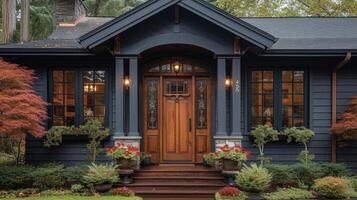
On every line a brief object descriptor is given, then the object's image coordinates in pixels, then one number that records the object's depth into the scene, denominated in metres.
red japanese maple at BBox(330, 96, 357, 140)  9.27
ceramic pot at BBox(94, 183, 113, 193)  8.38
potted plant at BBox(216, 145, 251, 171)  8.69
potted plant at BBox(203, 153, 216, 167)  9.48
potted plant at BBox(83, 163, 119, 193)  8.32
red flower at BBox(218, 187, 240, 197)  8.00
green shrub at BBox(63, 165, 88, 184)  8.70
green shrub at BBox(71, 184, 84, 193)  8.45
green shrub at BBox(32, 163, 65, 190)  8.64
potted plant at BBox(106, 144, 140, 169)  8.73
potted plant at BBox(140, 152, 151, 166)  9.89
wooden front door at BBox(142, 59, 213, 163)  10.45
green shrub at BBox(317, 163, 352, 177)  9.18
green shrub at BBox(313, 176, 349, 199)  7.96
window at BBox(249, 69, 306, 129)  10.31
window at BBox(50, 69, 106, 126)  10.27
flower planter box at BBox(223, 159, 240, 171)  8.75
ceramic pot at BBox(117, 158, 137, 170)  8.76
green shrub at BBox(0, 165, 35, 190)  8.73
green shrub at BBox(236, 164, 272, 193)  8.23
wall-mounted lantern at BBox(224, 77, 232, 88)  9.99
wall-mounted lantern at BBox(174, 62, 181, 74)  10.42
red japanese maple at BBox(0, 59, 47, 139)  8.26
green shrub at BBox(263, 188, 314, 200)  8.08
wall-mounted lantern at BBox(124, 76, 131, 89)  9.95
